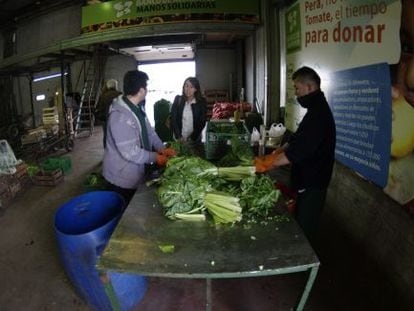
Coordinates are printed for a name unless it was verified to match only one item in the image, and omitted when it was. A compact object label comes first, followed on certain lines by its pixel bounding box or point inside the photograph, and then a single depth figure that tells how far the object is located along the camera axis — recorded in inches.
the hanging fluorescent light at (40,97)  542.3
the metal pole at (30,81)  445.7
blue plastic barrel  86.6
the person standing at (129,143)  104.4
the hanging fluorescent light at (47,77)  530.9
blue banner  103.7
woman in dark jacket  179.6
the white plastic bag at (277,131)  218.8
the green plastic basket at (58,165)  245.0
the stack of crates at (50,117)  357.1
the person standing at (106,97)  239.9
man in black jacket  96.0
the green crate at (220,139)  117.1
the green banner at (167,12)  248.7
